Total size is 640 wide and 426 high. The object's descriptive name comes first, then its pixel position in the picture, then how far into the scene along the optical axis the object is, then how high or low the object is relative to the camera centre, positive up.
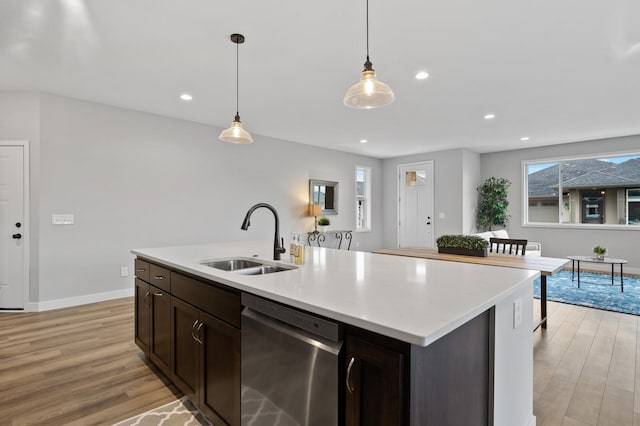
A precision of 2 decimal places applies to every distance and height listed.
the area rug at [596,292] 4.02 -1.11
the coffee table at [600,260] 4.64 -0.67
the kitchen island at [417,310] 0.92 -0.31
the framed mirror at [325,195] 6.73 +0.41
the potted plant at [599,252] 4.84 -0.56
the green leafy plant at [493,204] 7.14 +0.22
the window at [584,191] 6.10 +0.47
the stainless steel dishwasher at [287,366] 1.09 -0.57
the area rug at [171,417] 1.83 -1.17
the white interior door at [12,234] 3.79 -0.24
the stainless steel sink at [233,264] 2.22 -0.35
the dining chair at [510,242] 3.82 -0.34
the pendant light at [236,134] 2.84 +0.69
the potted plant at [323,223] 6.69 -0.19
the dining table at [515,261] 2.75 -0.44
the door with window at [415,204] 7.51 +0.23
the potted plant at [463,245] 3.29 -0.33
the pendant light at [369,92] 1.85 +0.71
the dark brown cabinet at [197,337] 1.53 -0.69
